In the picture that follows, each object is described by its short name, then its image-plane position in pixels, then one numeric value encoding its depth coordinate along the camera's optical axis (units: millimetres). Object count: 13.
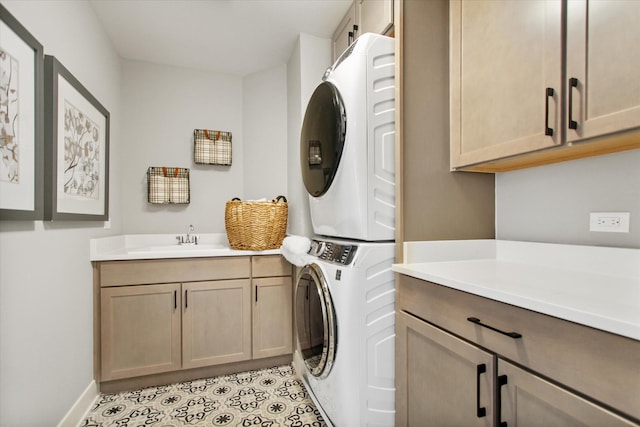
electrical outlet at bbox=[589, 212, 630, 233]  1062
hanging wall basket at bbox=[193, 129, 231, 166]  2719
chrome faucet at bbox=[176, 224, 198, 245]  2635
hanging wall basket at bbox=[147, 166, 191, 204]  2602
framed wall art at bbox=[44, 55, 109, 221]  1383
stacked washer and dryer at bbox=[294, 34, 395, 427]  1345
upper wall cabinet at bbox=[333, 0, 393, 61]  1534
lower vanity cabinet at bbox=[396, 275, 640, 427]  651
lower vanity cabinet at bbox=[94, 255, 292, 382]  1940
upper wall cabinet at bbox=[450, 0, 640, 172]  848
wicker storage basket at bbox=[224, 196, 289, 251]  2199
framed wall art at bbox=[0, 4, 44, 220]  1063
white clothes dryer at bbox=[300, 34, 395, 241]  1398
